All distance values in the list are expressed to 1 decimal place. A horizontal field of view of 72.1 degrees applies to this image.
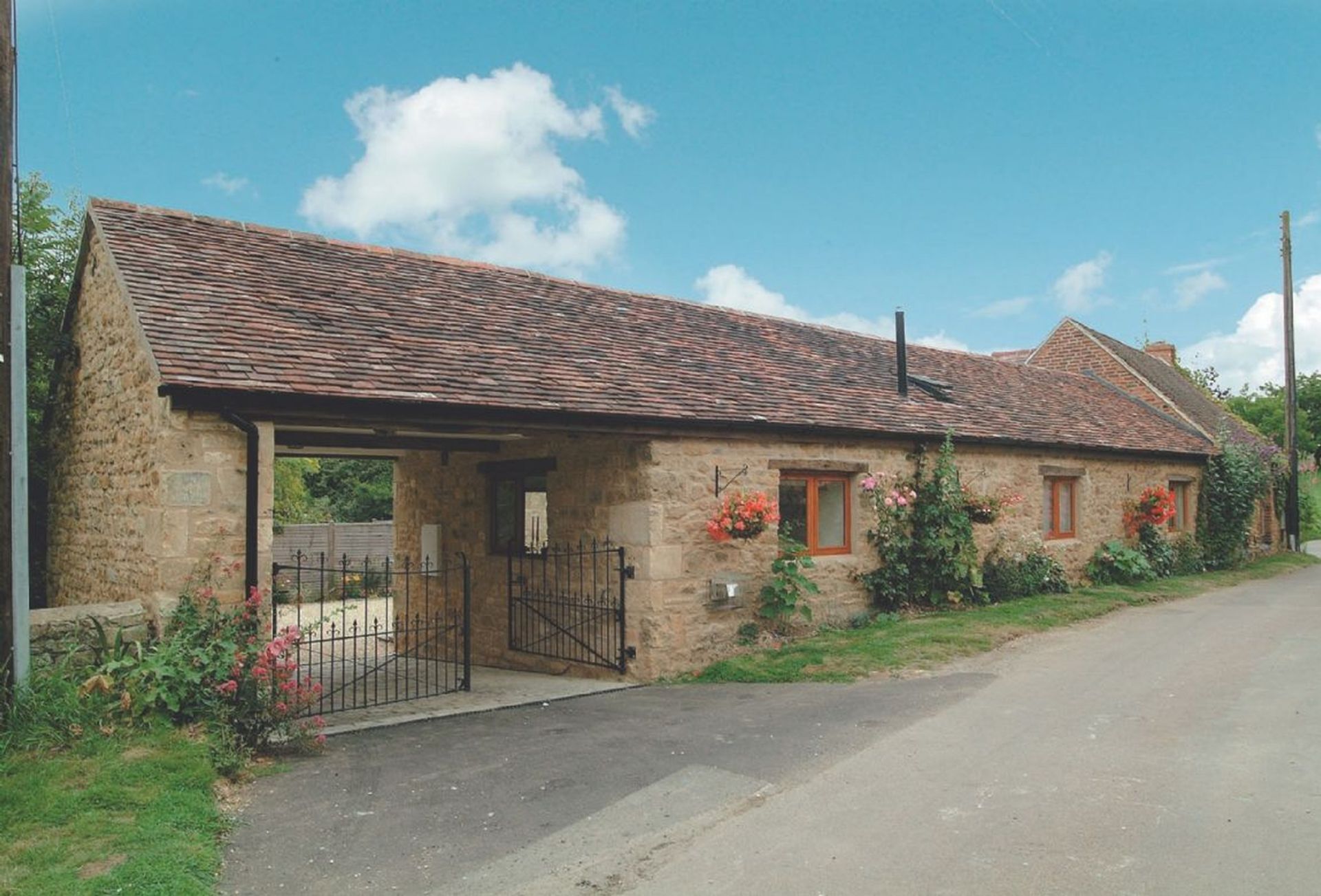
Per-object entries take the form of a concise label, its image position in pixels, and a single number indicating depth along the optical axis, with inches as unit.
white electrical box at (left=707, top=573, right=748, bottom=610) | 415.5
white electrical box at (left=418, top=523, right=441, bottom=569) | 536.1
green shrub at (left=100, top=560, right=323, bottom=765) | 261.7
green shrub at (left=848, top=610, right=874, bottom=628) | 479.2
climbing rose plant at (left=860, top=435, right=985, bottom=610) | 495.5
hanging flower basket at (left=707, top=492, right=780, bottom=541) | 411.2
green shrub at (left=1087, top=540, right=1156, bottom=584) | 658.8
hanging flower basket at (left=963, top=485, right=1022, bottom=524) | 530.9
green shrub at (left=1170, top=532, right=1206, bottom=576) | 744.3
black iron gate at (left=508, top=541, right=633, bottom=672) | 415.5
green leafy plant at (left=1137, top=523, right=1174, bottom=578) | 705.6
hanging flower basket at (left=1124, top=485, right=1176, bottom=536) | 699.4
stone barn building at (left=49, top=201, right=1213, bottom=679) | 309.4
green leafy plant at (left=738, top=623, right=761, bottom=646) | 427.5
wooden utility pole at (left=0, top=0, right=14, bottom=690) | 251.8
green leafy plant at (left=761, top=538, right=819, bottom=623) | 429.4
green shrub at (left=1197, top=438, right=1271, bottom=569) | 804.0
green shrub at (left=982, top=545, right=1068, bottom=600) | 557.3
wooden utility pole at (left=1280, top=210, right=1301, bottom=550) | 957.8
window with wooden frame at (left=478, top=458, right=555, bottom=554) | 471.2
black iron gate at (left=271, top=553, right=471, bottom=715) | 384.8
